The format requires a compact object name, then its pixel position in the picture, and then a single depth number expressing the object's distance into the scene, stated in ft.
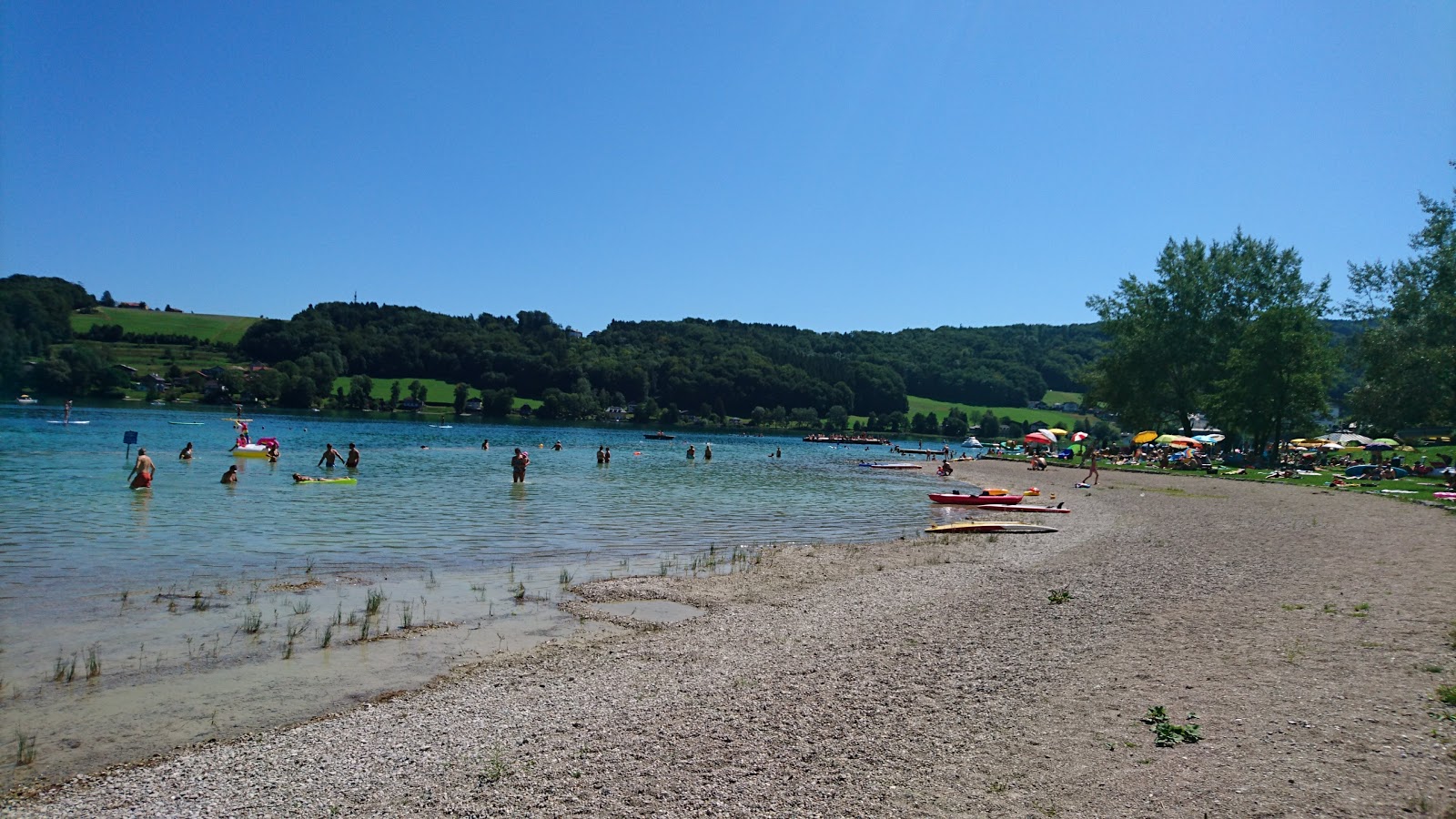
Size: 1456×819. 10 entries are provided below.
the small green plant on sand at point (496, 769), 20.22
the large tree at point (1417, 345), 114.93
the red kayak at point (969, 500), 104.27
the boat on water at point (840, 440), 380.58
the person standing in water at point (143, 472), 88.99
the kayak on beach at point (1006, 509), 95.54
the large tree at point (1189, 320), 188.34
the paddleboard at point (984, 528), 78.59
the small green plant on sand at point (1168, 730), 21.16
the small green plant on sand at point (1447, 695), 22.33
